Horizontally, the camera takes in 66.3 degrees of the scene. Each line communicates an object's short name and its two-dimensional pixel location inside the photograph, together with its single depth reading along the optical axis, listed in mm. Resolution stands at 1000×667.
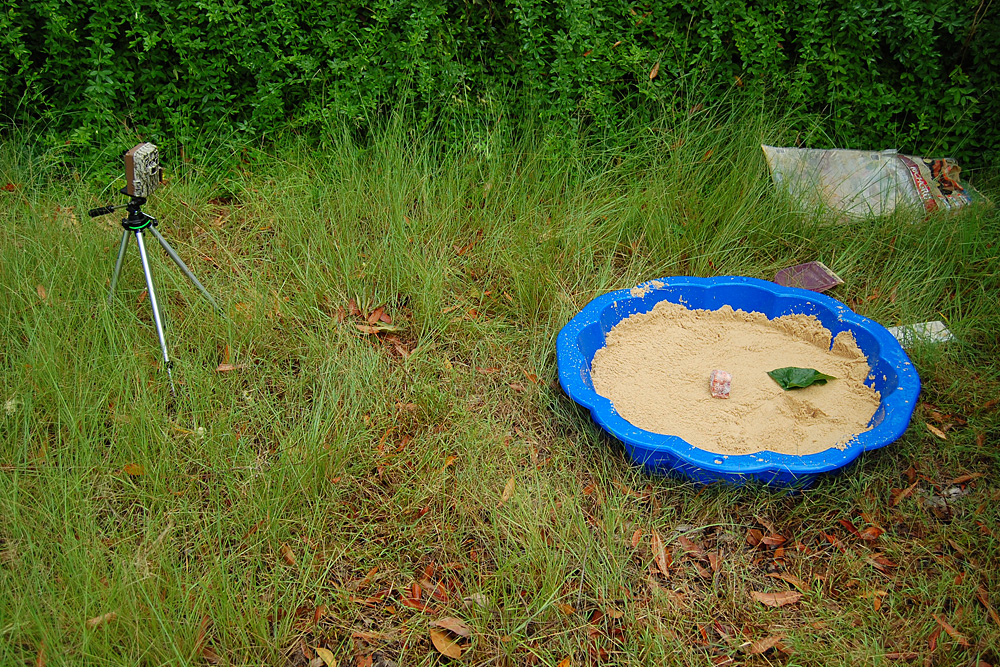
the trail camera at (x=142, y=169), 2424
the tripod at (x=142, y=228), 2551
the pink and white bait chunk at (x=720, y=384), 2854
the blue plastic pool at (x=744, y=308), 2438
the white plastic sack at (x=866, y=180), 3742
